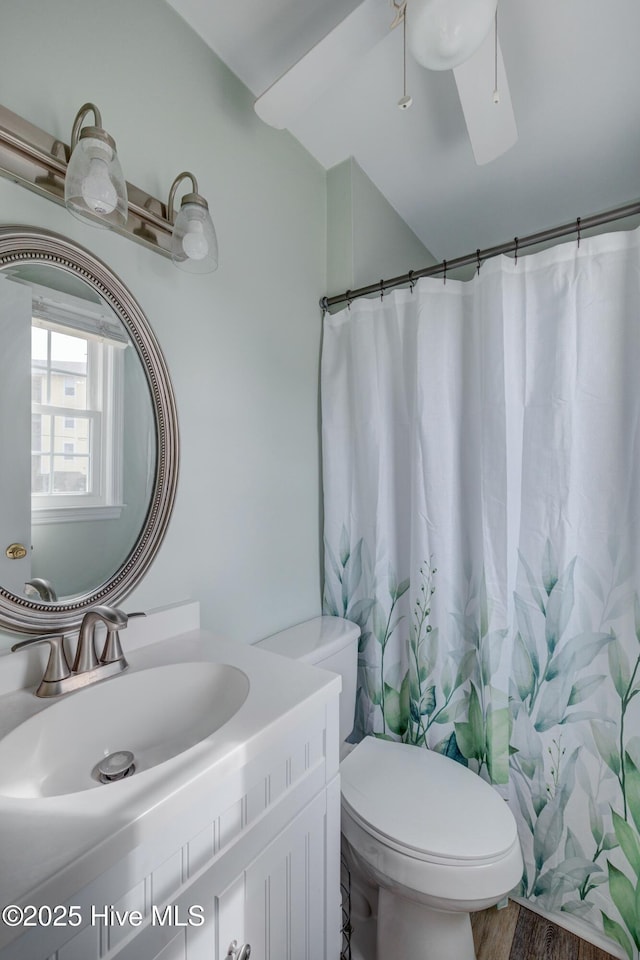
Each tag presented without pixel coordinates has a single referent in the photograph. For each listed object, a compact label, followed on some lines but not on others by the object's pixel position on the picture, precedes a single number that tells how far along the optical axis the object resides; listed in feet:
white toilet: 3.08
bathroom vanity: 1.52
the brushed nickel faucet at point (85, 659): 2.64
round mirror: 2.78
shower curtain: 3.72
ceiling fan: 2.96
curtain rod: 3.62
